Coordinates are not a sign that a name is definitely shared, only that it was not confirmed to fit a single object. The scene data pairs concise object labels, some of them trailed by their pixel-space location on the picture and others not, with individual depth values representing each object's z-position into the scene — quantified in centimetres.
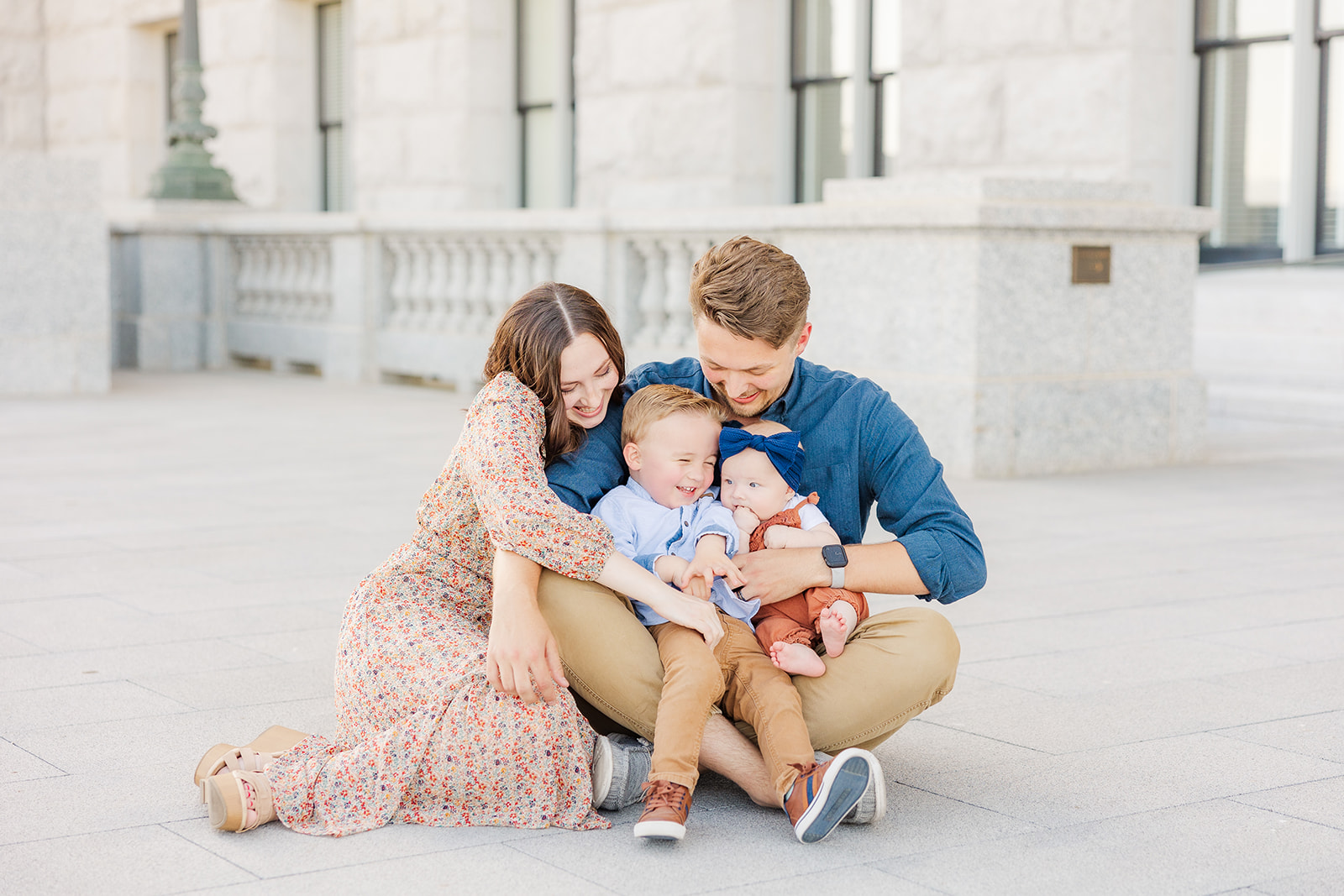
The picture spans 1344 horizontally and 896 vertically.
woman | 329
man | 342
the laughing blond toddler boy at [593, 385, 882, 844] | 317
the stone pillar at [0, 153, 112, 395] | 1238
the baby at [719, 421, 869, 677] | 340
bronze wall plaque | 861
